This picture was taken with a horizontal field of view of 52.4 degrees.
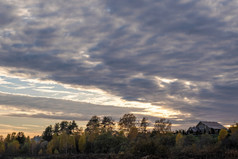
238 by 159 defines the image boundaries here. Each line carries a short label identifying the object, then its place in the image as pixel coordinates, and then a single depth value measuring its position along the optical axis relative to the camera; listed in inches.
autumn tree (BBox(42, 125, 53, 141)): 4539.9
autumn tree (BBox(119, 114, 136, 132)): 3331.7
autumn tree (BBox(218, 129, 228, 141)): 1977.5
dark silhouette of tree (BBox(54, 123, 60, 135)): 4454.5
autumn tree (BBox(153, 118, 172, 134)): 3097.9
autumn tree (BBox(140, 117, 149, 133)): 3253.2
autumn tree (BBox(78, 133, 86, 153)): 2807.6
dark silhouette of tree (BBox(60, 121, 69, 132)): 4388.8
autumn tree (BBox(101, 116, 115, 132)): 3757.4
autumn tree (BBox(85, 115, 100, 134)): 3817.2
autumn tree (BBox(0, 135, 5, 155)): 3642.2
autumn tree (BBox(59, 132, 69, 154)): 2965.1
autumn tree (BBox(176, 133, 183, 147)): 1799.7
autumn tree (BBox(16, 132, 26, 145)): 4898.9
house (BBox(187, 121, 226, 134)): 3068.4
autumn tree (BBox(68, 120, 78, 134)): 4276.6
